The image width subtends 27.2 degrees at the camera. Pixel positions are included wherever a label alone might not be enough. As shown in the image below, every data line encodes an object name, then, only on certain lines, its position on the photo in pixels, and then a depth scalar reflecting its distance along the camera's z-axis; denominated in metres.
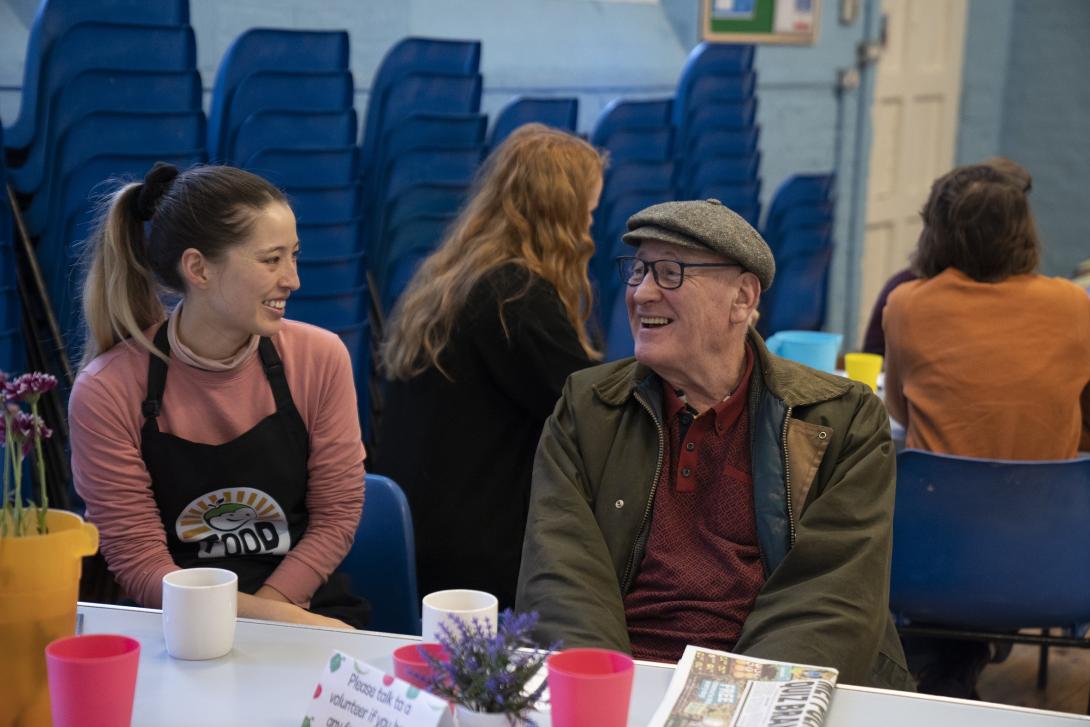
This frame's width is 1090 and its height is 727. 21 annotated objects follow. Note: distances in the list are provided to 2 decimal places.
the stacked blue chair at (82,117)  3.83
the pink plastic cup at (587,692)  2.21
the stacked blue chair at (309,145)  4.27
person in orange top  3.62
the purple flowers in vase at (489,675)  2.18
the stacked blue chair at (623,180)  5.60
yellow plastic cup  3.88
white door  9.19
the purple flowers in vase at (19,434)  2.26
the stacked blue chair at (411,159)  4.81
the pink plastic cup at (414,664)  2.26
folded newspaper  2.31
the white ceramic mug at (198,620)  2.47
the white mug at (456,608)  2.38
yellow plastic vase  2.29
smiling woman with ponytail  2.96
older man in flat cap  2.75
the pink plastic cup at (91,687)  2.23
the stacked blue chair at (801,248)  6.93
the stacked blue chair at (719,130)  6.48
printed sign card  2.17
